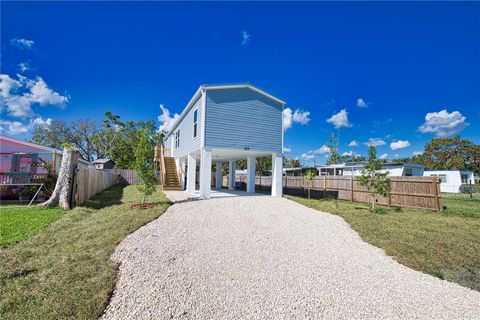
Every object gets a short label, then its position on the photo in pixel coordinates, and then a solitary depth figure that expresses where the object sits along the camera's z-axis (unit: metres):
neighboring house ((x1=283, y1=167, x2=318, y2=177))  29.28
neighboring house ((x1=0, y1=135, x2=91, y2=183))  12.94
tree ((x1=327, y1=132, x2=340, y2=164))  40.91
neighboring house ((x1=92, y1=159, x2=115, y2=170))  29.59
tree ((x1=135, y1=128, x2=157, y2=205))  9.16
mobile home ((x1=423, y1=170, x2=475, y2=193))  26.23
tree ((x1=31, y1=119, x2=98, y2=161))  37.53
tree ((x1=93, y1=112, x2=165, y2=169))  34.78
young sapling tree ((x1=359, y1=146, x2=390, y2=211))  10.49
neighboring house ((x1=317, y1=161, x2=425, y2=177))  22.80
